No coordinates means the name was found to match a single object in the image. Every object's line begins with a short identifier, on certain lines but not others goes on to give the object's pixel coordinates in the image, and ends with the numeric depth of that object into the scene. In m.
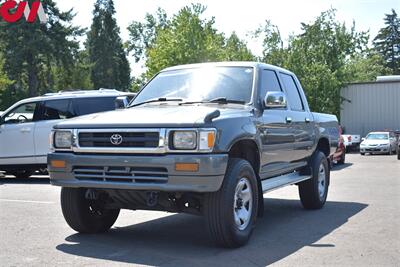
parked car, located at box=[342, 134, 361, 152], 34.63
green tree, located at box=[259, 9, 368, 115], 41.78
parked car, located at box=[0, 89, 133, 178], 13.48
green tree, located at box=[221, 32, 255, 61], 47.50
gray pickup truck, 5.53
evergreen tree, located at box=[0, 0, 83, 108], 50.62
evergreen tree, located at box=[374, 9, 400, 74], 94.81
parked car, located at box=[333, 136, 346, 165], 21.69
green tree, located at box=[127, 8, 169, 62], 85.81
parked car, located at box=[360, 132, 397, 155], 32.34
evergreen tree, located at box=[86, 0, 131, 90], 72.81
